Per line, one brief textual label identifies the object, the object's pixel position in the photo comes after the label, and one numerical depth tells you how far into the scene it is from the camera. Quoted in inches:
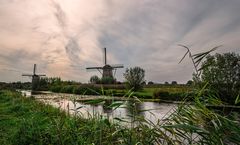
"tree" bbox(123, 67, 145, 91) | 848.4
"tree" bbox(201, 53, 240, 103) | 544.0
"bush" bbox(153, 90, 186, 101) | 590.0
